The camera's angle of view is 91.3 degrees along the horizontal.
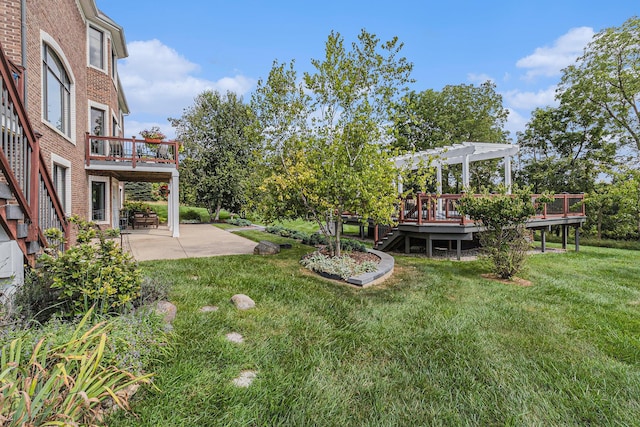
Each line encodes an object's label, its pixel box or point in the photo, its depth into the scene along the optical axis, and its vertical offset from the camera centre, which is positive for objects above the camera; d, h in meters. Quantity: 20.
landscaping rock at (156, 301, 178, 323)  3.50 -1.13
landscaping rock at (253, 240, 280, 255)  8.55 -1.00
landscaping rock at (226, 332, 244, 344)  3.31 -1.35
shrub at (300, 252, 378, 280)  6.27 -1.13
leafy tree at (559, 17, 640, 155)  16.67 +7.62
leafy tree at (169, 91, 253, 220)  20.77 +4.21
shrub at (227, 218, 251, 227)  19.25 -0.60
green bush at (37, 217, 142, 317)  3.03 -0.64
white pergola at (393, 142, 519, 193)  11.15 +2.24
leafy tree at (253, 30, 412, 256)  6.62 +2.00
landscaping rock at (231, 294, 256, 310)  4.27 -1.24
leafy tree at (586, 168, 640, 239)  9.64 +0.18
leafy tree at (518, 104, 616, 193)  20.12 +4.39
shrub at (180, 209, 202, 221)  25.11 -0.20
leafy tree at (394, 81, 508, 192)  23.11 +7.03
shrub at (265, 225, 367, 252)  8.85 -0.91
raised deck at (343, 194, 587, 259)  9.30 -0.28
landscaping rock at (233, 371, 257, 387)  2.59 -1.42
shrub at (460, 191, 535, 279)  6.47 -0.30
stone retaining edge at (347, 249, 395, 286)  5.81 -1.21
